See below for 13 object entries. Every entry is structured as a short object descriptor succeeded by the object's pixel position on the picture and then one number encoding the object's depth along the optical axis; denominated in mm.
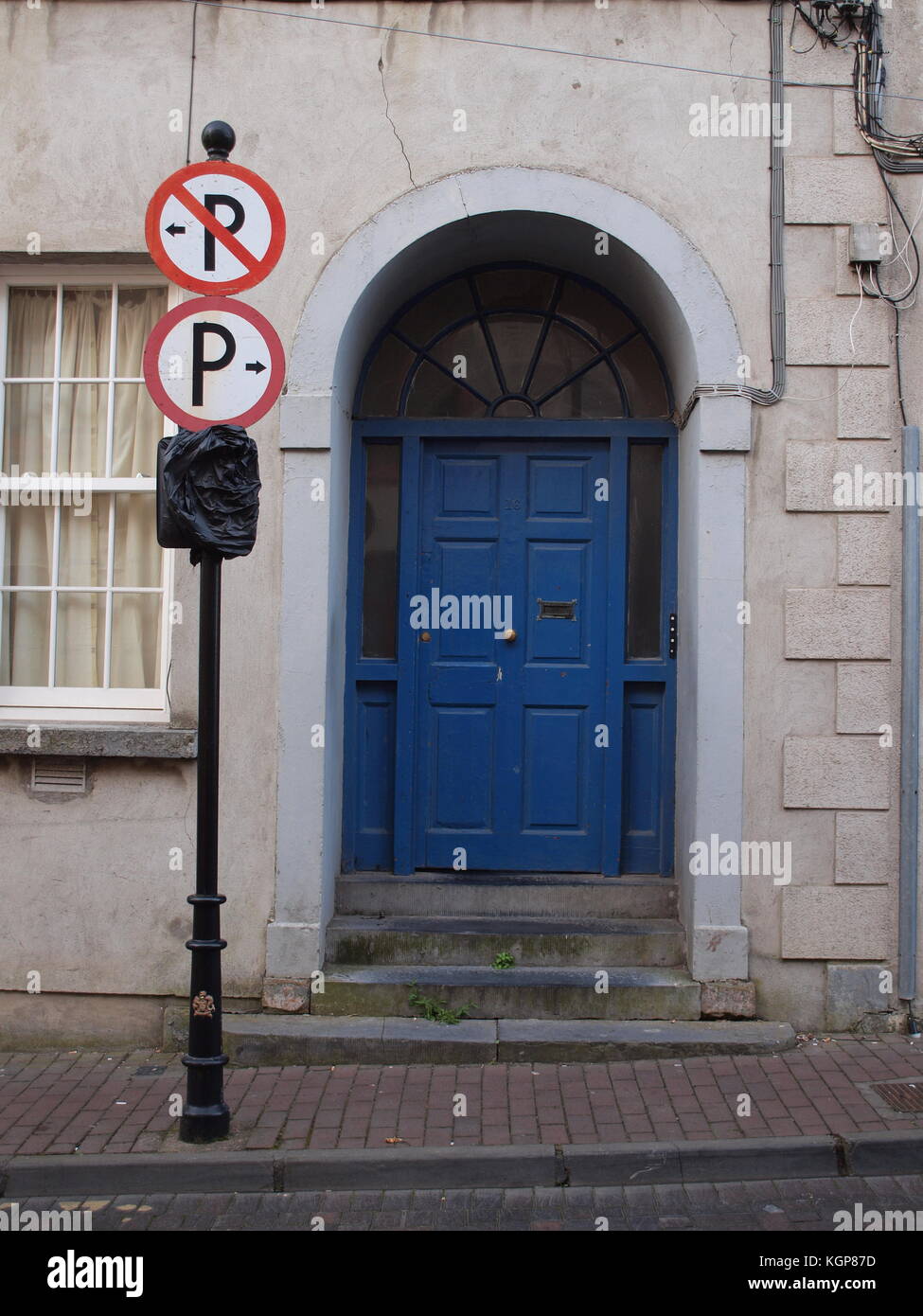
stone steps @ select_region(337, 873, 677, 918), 6473
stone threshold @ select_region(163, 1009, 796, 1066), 5629
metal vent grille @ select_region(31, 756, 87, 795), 6051
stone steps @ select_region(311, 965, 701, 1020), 5910
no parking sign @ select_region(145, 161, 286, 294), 4633
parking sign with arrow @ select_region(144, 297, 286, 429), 4602
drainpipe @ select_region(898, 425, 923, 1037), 5945
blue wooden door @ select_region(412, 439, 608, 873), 6652
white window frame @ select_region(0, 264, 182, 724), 6278
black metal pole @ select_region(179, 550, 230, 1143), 4727
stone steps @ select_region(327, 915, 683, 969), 6172
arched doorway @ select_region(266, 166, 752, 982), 5965
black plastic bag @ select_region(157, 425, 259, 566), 4609
